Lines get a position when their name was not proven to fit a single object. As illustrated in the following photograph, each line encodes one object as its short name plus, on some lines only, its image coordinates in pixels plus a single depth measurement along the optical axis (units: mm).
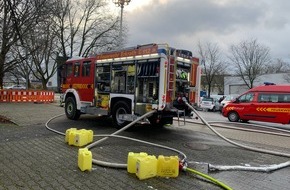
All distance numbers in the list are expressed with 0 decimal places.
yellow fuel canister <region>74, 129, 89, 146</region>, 7779
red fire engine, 9609
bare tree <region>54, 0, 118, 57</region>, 38075
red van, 15062
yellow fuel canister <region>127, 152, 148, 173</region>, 5637
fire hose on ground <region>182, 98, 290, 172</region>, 6324
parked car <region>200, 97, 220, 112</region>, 28469
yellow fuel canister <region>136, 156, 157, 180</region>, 5395
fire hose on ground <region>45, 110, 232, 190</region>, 5220
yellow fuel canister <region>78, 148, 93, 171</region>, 5702
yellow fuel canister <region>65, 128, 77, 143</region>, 8117
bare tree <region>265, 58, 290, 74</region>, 67750
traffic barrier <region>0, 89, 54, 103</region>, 24812
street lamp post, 32375
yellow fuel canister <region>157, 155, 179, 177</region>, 5633
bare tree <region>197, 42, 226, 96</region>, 49625
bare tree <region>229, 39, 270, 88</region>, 47875
